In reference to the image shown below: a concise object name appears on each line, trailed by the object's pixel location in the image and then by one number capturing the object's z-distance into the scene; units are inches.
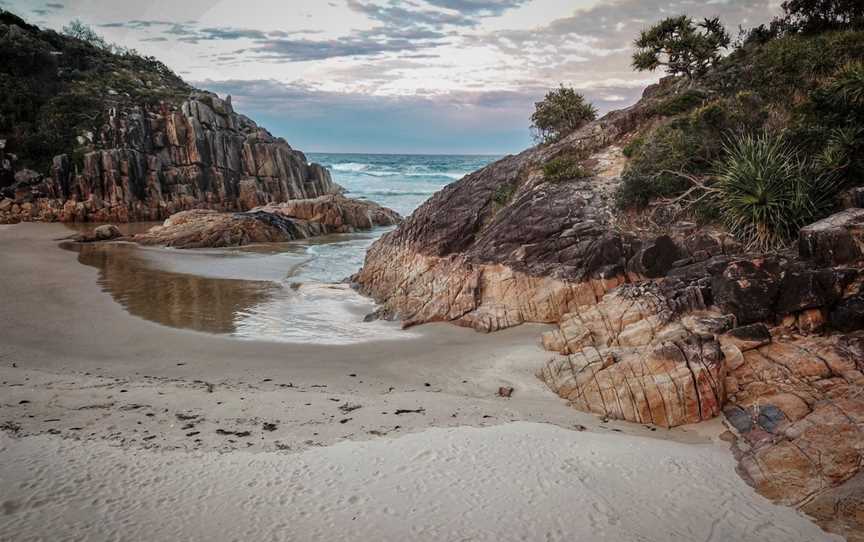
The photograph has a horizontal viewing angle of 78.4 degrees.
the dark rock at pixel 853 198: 357.7
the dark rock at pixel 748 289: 333.1
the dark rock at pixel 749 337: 320.0
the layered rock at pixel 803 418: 227.1
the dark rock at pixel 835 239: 325.1
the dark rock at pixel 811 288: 315.0
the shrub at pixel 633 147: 610.9
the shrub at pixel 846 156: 401.4
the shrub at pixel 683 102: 641.6
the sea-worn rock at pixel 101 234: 1137.5
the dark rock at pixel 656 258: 441.1
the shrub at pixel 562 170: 593.0
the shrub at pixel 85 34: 2664.9
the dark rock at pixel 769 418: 270.8
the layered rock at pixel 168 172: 1477.6
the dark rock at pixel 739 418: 280.2
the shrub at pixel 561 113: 810.2
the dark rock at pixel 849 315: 299.1
